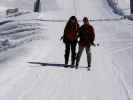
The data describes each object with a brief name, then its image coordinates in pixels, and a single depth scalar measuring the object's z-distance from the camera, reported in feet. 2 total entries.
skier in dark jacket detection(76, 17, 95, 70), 49.26
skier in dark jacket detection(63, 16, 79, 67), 49.57
